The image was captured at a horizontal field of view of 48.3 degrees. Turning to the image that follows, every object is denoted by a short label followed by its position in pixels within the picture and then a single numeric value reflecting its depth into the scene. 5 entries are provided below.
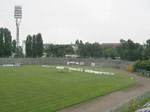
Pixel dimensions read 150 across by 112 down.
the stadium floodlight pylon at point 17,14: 112.24
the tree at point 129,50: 87.65
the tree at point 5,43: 92.19
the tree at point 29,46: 102.19
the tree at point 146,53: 76.47
